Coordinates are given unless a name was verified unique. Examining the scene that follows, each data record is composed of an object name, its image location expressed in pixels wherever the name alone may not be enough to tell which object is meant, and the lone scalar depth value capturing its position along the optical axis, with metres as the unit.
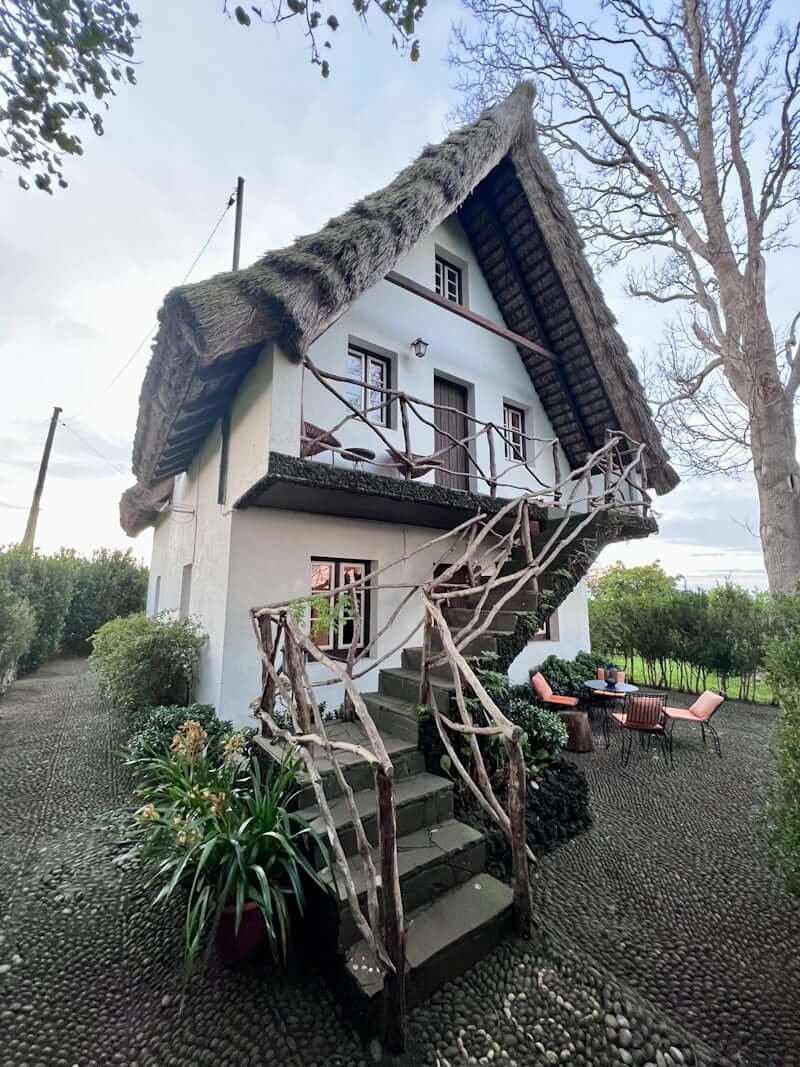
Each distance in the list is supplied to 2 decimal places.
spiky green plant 2.19
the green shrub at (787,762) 2.44
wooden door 7.32
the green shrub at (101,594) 13.68
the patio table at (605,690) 6.52
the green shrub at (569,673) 7.58
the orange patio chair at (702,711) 5.66
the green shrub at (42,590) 10.42
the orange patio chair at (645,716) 5.54
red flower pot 2.20
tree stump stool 5.77
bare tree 7.56
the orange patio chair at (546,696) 6.53
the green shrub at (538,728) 4.22
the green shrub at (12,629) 7.55
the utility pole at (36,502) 15.83
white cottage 4.09
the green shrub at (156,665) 5.29
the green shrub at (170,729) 4.29
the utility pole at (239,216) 8.81
